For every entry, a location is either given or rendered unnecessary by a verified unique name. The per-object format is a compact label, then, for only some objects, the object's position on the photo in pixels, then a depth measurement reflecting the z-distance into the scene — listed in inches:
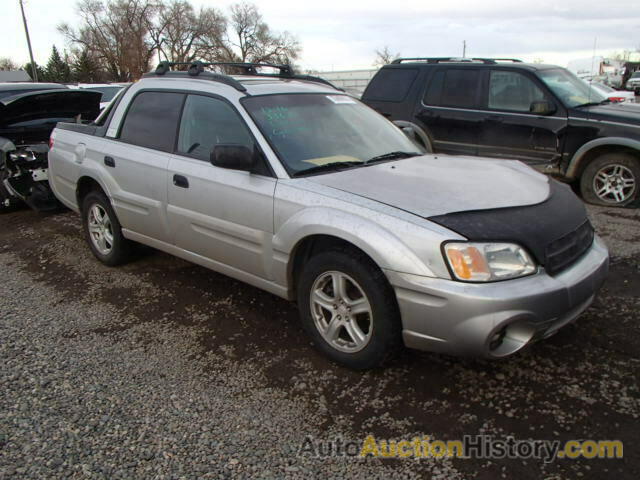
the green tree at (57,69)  2274.9
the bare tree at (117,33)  2306.8
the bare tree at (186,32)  2333.9
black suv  249.4
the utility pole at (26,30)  1430.9
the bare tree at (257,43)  2474.9
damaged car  258.4
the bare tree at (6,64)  2763.3
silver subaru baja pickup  103.7
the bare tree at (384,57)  2354.8
